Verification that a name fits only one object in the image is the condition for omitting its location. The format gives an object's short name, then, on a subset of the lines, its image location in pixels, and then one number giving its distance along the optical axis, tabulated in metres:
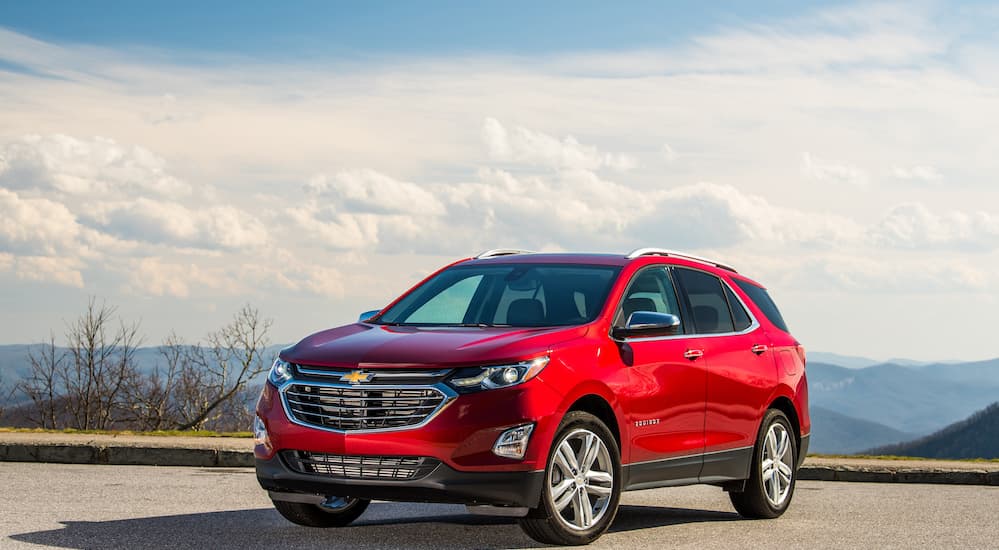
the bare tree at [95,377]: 33.72
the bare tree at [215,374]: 32.19
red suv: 7.38
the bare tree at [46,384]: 34.31
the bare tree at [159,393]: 32.59
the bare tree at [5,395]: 34.05
